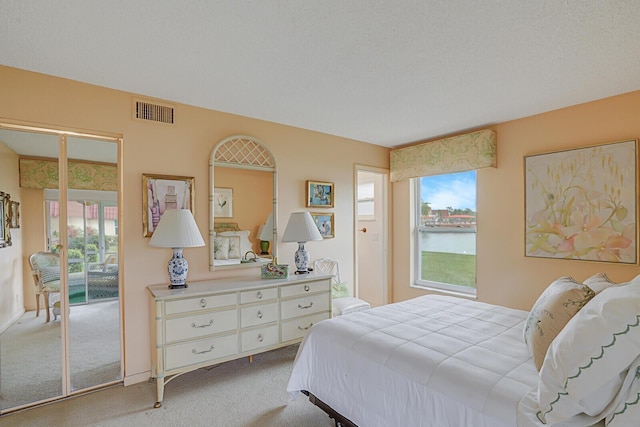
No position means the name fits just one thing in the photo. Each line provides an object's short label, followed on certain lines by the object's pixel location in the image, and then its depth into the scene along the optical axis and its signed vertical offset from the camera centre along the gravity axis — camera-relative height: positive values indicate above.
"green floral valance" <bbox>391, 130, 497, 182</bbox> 3.49 +0.67
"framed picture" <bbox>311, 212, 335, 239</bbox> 3.91 -0.13
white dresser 2.42 -0.89
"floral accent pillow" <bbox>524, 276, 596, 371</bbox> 1.53 -0.53
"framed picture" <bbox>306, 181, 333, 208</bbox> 3.79 +0.23
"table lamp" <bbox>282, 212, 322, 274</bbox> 3.24 -0.20
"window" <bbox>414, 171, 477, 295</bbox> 3.90 -0.27
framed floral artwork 2.66 +0.06
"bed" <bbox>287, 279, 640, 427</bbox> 1.09 -0.76
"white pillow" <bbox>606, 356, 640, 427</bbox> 1.06 -0.65
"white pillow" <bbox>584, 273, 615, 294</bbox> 1.83 -0.44
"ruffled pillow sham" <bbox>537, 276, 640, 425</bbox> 1.05 -0.51
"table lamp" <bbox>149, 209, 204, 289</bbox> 2.53 -0.18
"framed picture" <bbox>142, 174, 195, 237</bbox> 2.74 +0.17
